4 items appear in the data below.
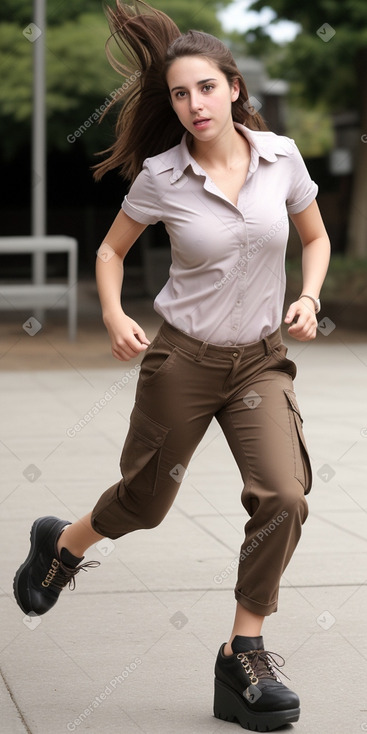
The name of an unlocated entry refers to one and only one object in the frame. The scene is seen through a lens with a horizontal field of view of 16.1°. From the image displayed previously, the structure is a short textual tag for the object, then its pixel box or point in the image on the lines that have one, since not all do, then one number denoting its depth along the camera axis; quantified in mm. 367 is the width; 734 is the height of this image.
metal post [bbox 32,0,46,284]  13180
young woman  3393
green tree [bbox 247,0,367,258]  14820
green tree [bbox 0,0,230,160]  18312
